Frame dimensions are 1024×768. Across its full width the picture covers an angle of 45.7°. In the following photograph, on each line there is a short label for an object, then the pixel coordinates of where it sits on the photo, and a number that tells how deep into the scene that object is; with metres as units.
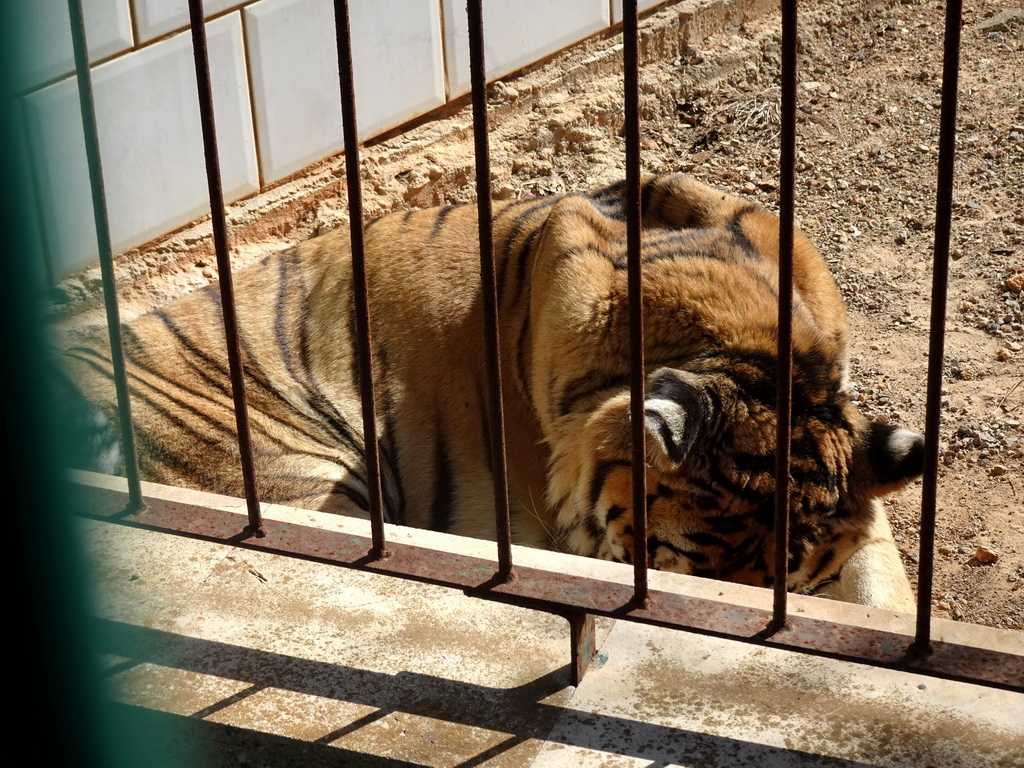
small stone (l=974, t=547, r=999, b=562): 3.32
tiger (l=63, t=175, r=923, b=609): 2.87
